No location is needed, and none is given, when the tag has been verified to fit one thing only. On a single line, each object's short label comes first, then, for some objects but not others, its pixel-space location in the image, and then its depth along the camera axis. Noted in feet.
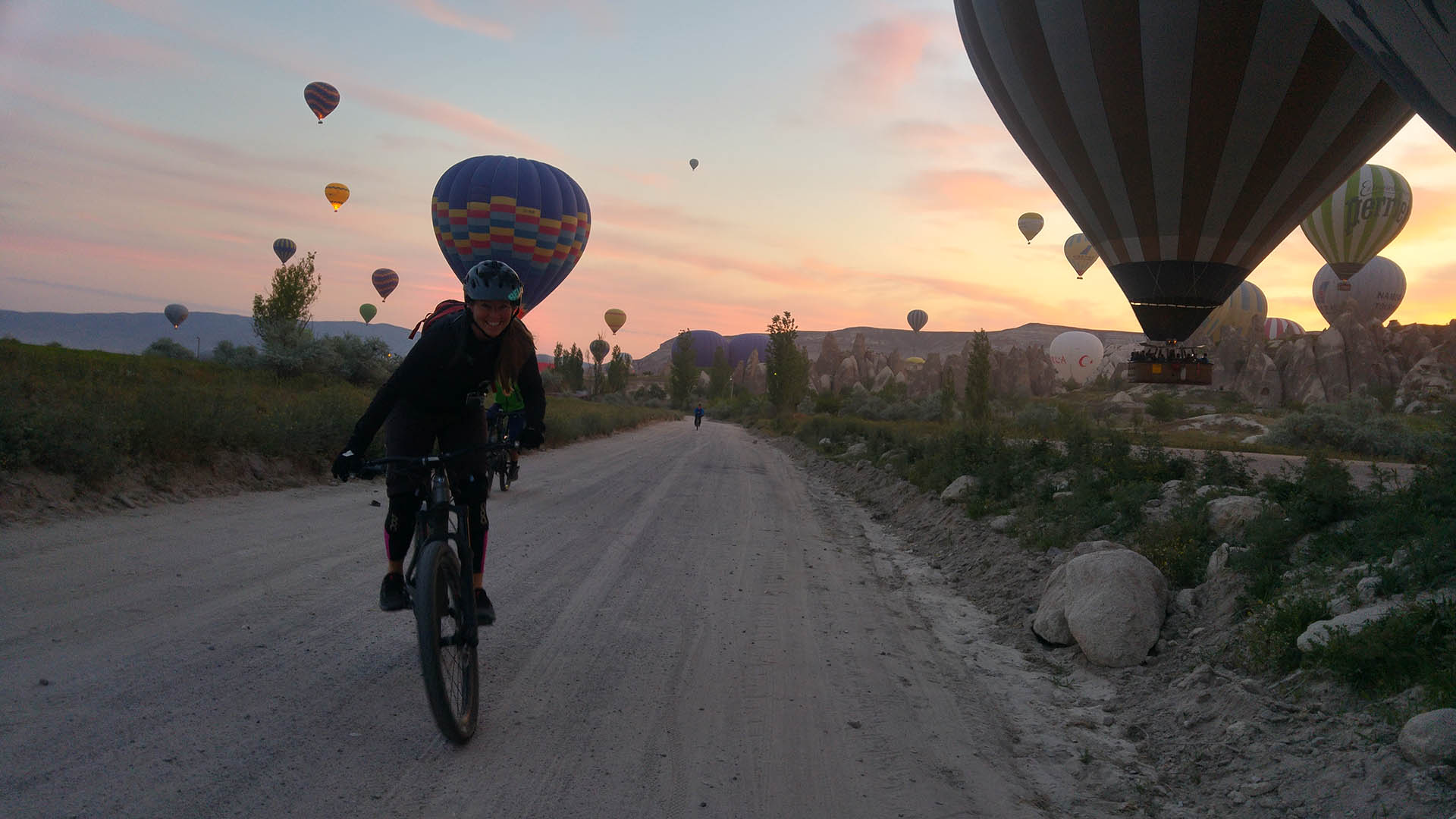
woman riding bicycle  12.82
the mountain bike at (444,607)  10.82
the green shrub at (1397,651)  13.00
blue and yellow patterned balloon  92.17
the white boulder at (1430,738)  10.85
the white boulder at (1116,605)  18.17
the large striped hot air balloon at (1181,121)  52.60
